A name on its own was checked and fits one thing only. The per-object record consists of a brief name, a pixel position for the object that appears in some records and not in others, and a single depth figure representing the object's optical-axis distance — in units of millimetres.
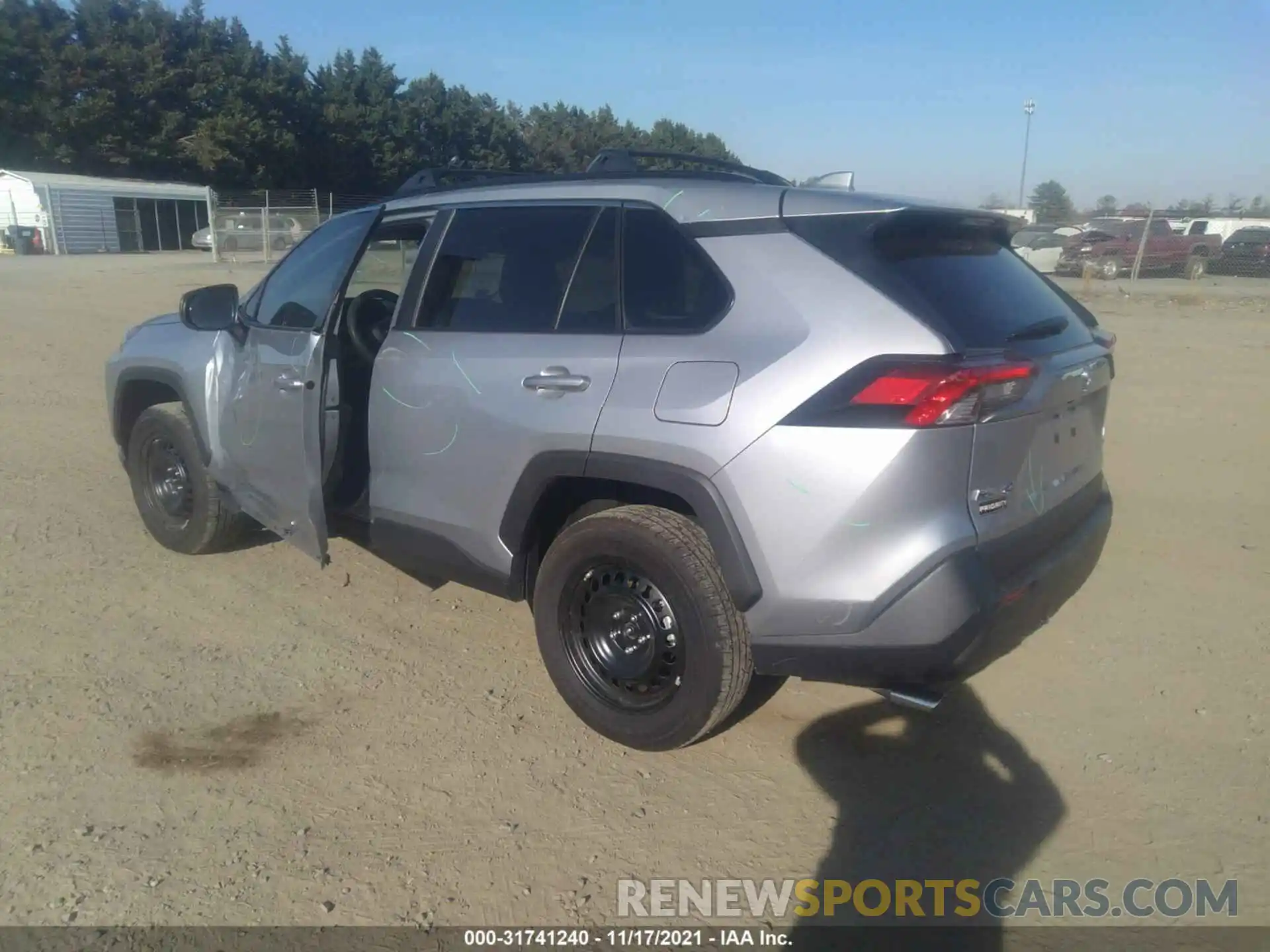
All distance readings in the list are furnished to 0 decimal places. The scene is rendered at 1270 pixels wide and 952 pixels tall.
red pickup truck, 23766
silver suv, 2814
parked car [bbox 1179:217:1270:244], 26219
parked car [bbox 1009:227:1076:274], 22812
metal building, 36250
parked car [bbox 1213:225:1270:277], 23484
